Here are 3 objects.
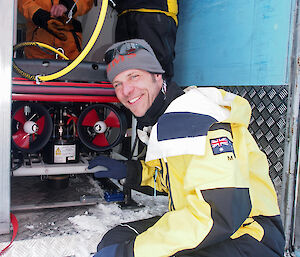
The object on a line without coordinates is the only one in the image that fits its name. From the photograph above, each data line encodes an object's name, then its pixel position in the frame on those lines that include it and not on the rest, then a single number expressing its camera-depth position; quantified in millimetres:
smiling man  1176
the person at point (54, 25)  3254
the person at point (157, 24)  2871
